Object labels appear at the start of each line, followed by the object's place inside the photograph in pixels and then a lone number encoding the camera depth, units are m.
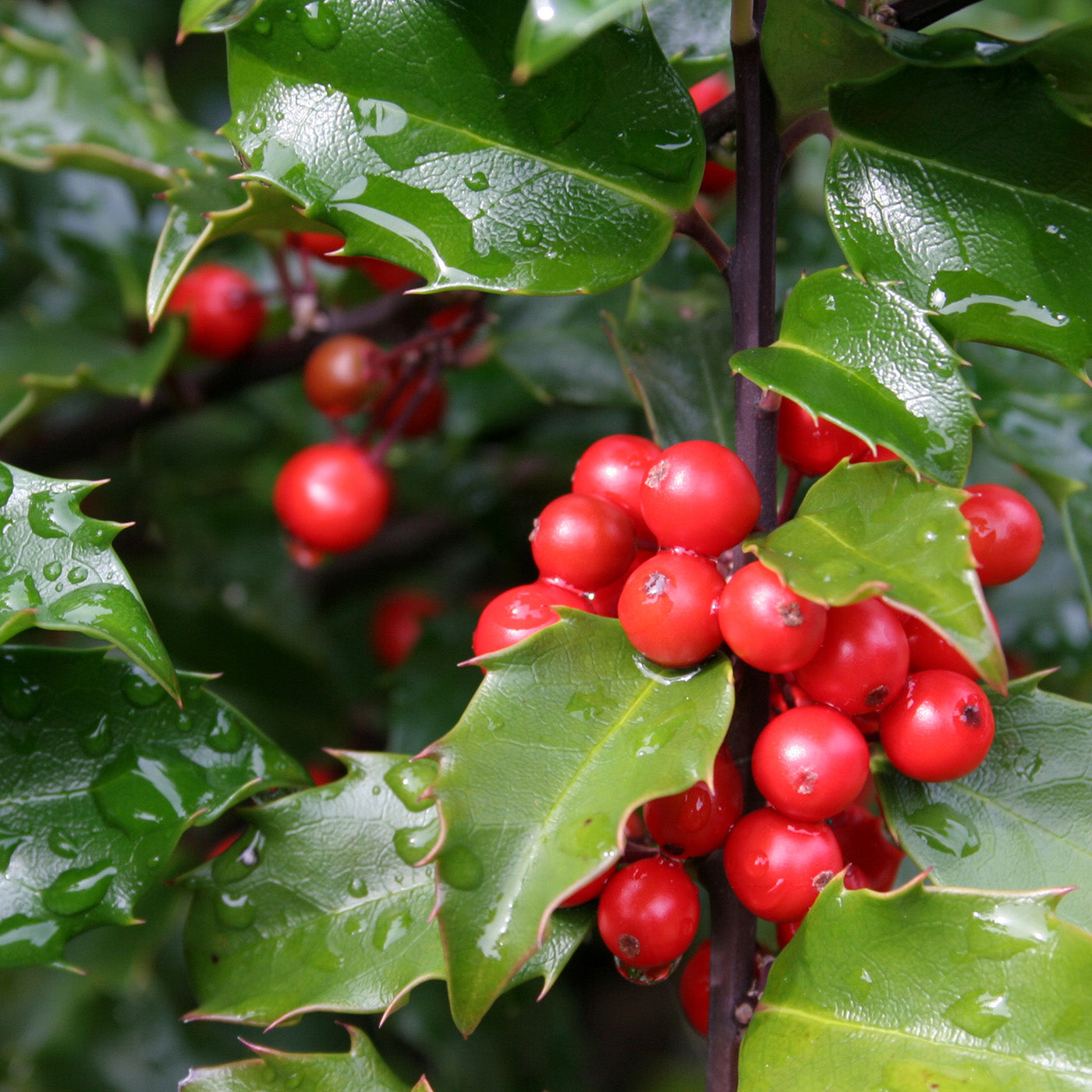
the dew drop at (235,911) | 0.22
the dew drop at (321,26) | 0.21
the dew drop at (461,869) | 0.20
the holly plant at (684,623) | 0.20
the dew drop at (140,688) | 0.22
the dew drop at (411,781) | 0.22
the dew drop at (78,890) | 0.22
